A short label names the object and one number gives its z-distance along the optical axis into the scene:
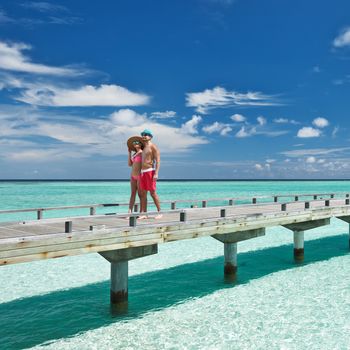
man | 10.78
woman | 11.18
